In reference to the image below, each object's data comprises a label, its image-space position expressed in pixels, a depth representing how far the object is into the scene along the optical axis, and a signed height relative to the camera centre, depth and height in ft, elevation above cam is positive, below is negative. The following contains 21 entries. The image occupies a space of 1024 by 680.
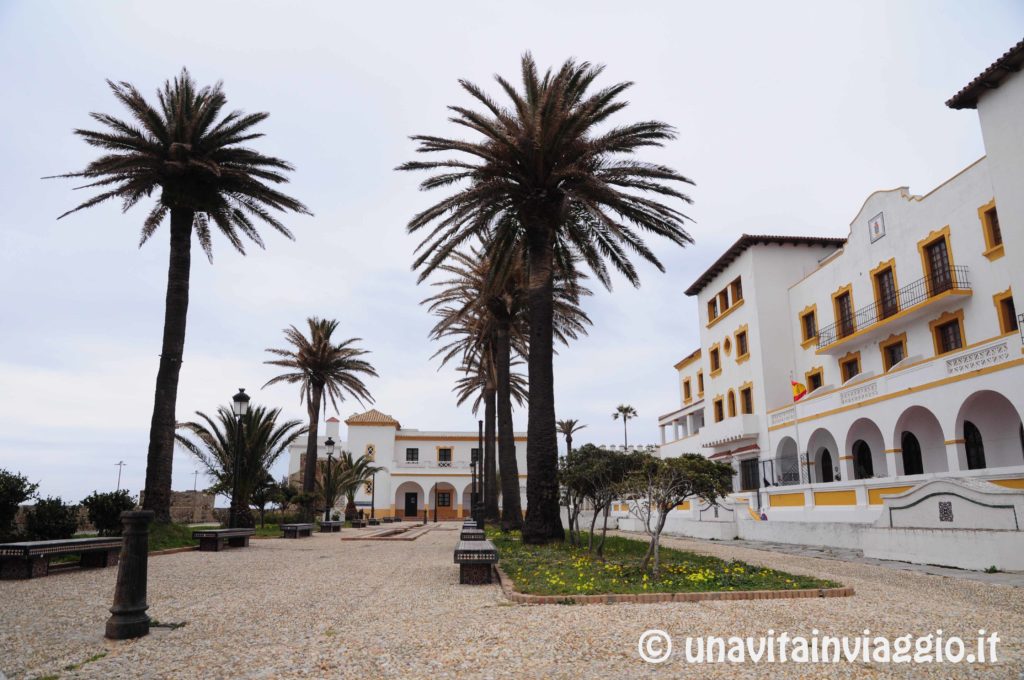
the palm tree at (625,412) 266.36 +22.94
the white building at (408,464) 175.83 +3.02
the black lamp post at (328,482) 96.11 -0.88
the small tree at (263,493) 82.89 -1.81
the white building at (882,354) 52.54 +13.09
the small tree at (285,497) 104.58 -3.01
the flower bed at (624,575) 26.53 -5.11
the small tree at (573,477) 43.19 -0.51
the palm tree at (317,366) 111.55 +19.86
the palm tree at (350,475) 130.41 +0.26
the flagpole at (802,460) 82.58 +0.21
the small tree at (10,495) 41.27 -0.53
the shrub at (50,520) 42.65 -2.28
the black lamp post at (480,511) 68.42 -4.23
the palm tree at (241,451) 73.20 +3.56
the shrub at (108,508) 47.80 -1.79
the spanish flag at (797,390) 88.74 +9.92
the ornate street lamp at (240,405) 58.85 +6.88
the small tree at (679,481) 31.86 -0.78
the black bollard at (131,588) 18.88 -3.09
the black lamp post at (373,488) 163.91 -3.31
